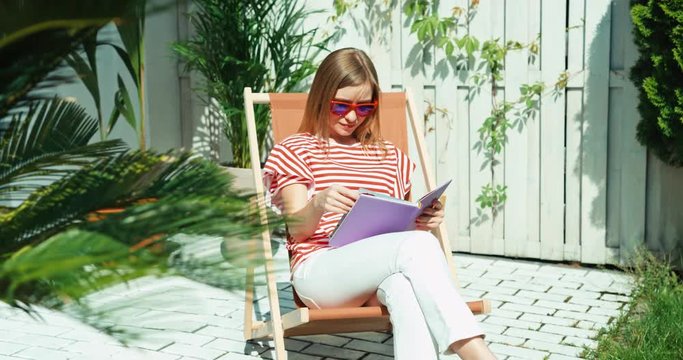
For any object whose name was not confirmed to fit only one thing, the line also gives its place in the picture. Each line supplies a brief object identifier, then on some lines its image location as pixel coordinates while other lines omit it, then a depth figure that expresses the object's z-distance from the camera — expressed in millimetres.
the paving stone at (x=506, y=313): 4445
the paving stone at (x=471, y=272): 5215
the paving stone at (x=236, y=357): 3852
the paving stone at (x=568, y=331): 4133
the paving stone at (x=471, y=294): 4744
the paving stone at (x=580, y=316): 4344
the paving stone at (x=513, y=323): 4271
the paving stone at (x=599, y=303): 4546
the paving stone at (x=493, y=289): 4867
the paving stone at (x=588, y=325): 4219
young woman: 3018
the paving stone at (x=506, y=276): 5117
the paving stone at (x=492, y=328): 4207
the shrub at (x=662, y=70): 4512
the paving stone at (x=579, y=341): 3986
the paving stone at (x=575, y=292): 4750
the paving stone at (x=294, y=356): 3844
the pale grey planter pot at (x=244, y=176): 5680
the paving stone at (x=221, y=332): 4156
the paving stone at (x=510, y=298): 4680
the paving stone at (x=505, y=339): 4051
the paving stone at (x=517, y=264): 5387
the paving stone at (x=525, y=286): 4910
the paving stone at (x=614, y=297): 4654
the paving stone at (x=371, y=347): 3939
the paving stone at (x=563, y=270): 5225
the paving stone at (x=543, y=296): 4711
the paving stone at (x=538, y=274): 5129
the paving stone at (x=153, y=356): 3842
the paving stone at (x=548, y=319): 4316
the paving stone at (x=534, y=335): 4082
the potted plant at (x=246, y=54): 5746
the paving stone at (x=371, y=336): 4105
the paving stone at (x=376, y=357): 3844
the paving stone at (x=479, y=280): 5043
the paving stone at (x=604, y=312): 4414
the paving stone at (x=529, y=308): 4500
